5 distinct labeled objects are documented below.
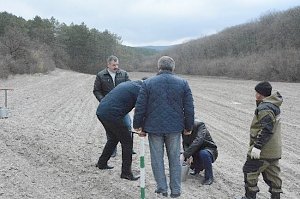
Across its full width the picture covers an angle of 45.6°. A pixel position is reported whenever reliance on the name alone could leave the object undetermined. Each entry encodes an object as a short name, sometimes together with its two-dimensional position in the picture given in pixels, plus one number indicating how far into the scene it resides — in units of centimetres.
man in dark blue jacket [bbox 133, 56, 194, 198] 463
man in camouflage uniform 471
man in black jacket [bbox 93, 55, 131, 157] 642
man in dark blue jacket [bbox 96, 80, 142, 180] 535
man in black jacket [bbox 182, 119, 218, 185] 562
